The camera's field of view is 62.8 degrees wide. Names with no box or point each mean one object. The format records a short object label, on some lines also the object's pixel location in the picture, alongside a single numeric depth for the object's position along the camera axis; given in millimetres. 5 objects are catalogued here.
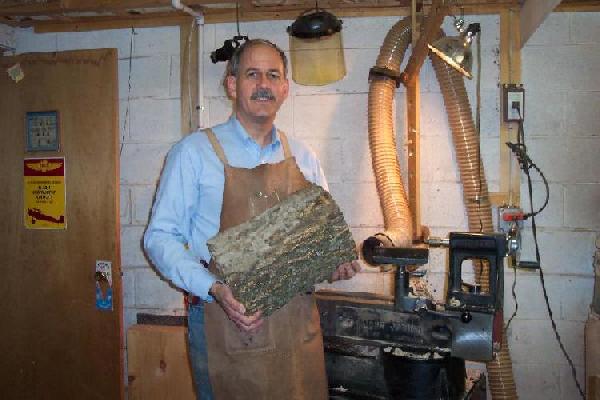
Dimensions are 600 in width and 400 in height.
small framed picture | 2799
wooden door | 2756
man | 1607
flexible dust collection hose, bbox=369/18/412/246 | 2367
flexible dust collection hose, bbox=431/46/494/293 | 2381
